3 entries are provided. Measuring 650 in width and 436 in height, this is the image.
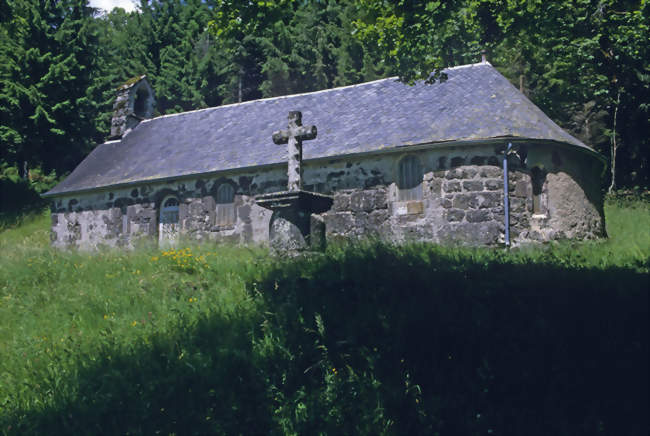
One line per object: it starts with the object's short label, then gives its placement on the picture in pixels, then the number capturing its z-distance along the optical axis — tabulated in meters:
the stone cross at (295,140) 10.48
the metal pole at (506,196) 13.93
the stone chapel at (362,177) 14.17
